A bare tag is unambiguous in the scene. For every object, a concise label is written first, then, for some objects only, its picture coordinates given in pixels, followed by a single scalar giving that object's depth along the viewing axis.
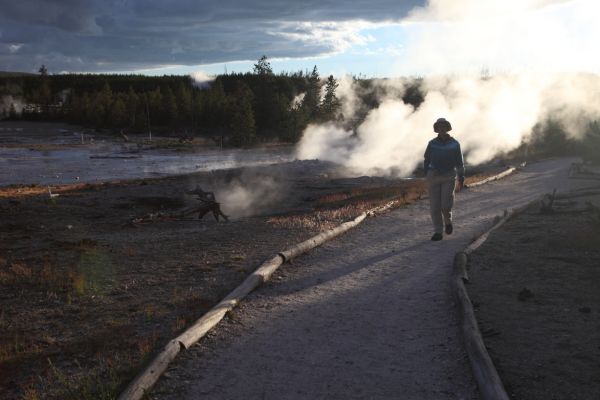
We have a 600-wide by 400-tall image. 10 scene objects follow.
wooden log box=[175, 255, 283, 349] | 6.69
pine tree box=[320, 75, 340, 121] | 80.38
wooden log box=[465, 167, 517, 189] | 24.15
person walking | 11.14
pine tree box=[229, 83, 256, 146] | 77.62
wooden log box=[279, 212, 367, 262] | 10.92
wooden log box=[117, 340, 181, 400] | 5.30
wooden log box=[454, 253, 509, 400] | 5.10
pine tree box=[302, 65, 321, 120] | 89.38
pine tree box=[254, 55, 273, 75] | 96.88
